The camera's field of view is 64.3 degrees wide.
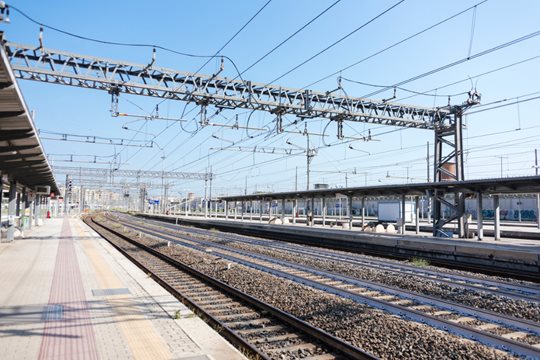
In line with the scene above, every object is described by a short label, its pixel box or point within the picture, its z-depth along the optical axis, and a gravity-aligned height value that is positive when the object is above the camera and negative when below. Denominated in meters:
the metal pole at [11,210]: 20.43 -0.17
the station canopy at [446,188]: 18.05 +1.04
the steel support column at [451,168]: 22.72 +2.23
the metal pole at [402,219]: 25.21 -0.67
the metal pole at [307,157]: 37.09 +4.48
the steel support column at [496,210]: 21.47 -0.12
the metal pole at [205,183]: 60.68 +3.34
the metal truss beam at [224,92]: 17.39 +5.35
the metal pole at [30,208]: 30.18 -0.11
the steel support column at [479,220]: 20.55 -0.58
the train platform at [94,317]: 5.48 -1.81
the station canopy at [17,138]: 7.40 +1.91
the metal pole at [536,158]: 41.54 +4.93
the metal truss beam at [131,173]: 61.33 +4.87
